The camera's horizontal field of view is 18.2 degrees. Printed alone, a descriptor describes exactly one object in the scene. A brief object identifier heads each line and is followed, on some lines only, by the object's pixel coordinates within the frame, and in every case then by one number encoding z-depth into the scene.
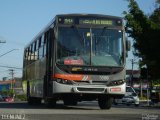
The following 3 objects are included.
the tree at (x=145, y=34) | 32.84
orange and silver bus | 20.91
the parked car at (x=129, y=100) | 37.94
